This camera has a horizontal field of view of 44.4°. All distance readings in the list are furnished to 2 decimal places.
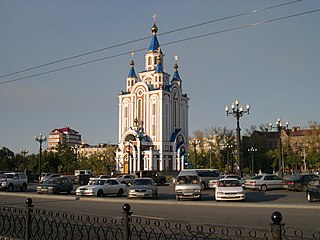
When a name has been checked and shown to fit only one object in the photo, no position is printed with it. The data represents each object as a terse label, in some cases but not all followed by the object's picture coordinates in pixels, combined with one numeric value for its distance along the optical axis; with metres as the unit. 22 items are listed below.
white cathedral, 83.56
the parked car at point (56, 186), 30.91
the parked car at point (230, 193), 23.25
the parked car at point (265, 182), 35.00
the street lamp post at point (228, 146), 86.62
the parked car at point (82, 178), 51.44
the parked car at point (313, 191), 22.62
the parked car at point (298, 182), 33.72
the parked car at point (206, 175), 37.53
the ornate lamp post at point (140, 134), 79.00
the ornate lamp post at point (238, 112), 38.26
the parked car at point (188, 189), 24.89
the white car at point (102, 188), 28.94
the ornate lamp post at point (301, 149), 81.57
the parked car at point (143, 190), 26.39
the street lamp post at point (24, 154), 85.85
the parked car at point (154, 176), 49.72
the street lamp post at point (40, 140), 57.93
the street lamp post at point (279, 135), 43.33
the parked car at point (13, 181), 35.38
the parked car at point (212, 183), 36.33
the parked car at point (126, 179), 44.51
